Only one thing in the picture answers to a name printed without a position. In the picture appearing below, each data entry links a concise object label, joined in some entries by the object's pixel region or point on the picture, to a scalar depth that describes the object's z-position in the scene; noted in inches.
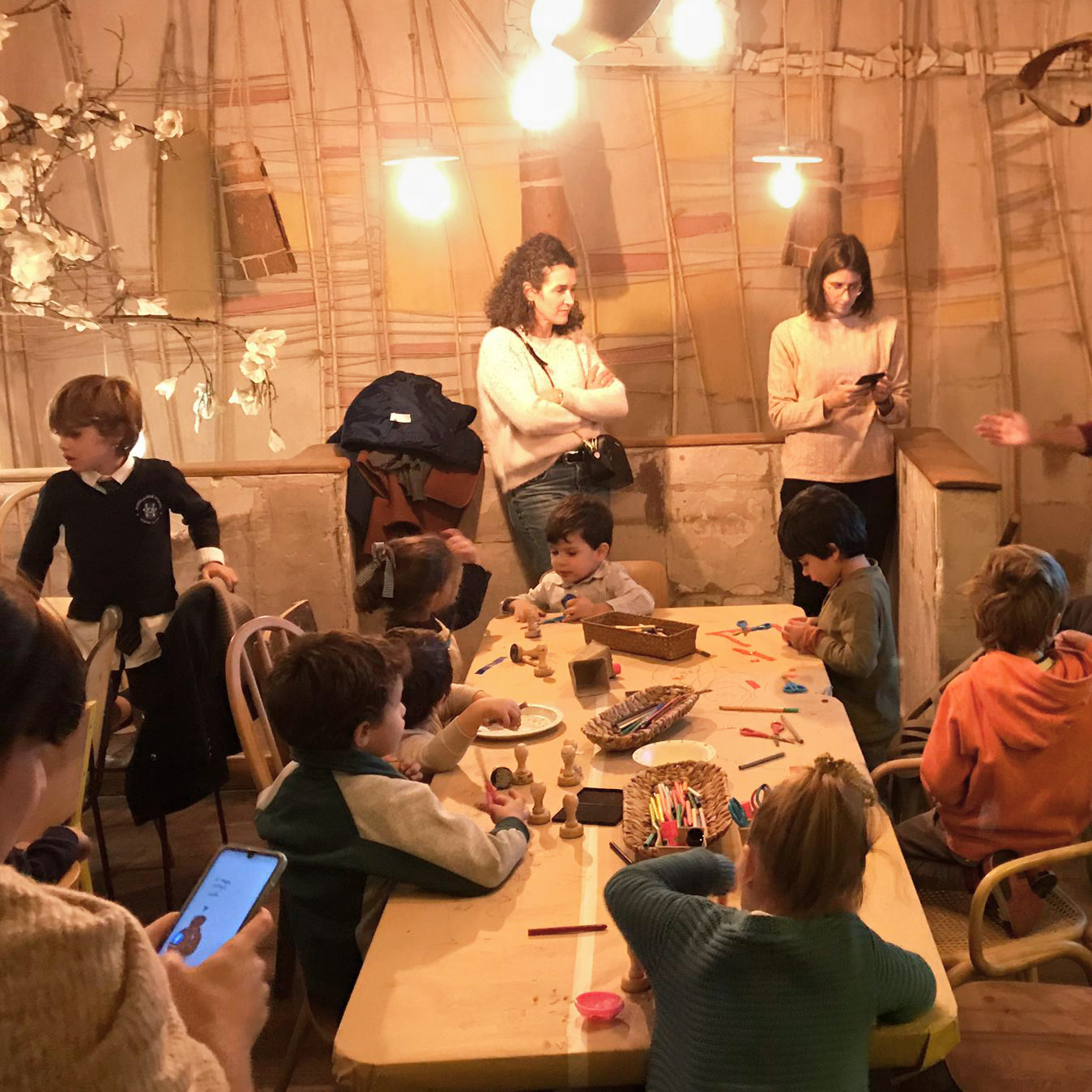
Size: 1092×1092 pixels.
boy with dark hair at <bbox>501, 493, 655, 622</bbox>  133.6
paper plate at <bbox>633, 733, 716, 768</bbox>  88.9
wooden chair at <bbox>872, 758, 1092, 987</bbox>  81.7
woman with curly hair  162.6
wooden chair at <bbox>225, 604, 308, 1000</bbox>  96.2
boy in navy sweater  129.2
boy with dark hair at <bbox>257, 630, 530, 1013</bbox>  72.0
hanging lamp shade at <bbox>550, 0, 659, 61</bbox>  88.3
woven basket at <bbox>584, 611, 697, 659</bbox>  115.6
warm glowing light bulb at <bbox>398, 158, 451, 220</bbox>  199.6
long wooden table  57.6
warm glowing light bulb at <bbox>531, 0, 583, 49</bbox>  89.0
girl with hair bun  56.6
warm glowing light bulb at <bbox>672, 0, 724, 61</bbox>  185.5
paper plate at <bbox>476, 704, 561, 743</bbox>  96.3
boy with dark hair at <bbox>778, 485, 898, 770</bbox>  116.1
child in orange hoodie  89.6
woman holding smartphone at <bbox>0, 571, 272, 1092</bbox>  34.3
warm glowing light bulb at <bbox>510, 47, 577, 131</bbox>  192.7
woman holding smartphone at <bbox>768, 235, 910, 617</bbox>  166.2
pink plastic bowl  59.7
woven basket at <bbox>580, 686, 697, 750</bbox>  90.7
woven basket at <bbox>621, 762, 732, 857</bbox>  75.0
